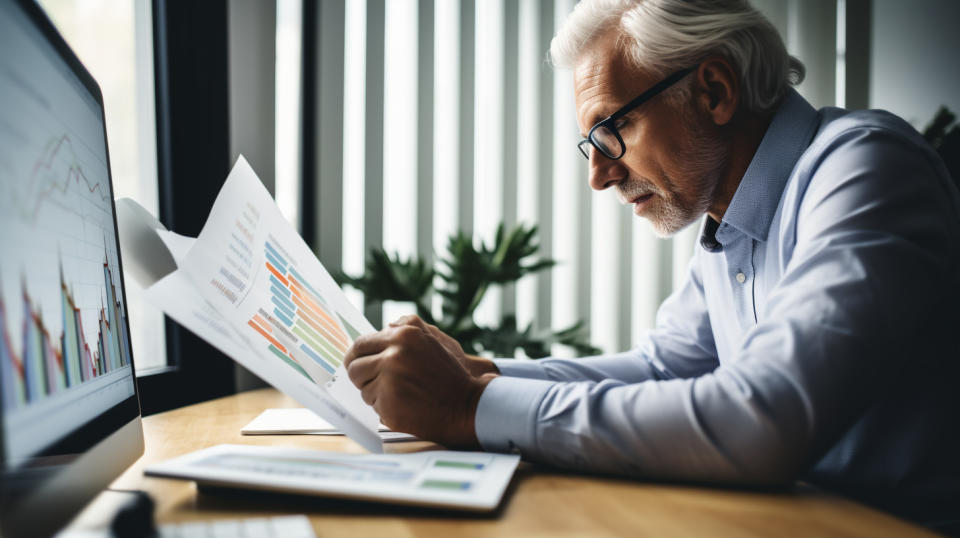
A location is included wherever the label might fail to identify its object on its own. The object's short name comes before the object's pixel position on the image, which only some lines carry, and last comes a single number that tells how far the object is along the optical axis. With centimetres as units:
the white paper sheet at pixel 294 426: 77
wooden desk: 45
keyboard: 40
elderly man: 54
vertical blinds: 204
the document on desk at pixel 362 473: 47
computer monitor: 34
